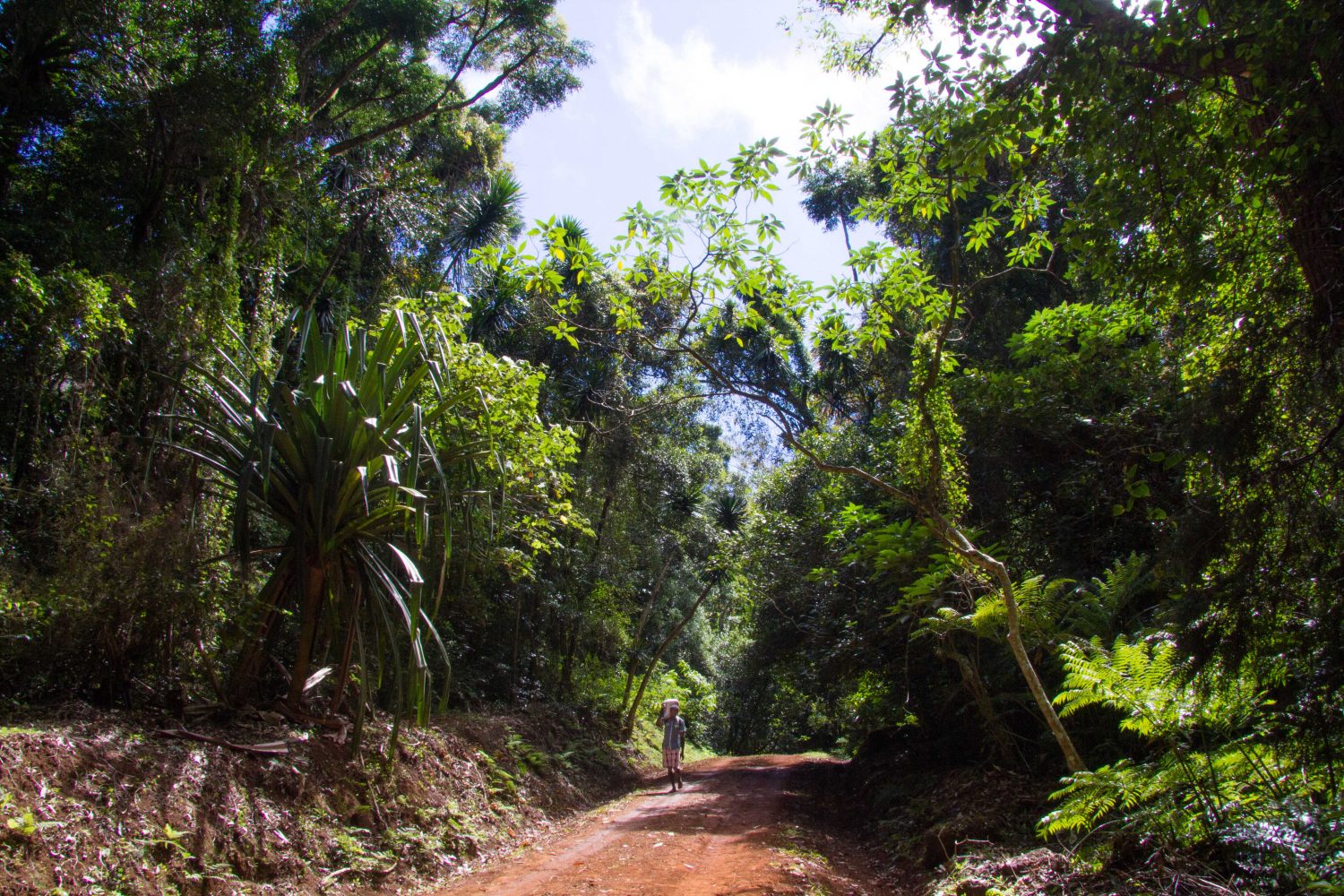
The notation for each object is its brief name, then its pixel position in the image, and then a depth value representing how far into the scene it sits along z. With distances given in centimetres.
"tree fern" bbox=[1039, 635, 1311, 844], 411
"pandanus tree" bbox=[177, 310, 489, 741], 581
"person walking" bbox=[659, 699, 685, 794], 1225
